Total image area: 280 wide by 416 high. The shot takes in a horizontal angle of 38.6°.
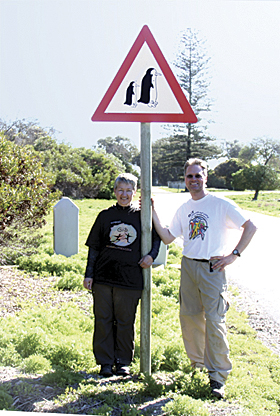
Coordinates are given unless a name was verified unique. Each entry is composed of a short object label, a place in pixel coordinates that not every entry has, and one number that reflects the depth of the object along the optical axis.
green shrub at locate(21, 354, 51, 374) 3.45
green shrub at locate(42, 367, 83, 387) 3.25
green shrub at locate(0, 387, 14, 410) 2.87
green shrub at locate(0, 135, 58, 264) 6.17
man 3.21
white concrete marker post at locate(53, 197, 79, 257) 8.18
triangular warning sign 3.05
